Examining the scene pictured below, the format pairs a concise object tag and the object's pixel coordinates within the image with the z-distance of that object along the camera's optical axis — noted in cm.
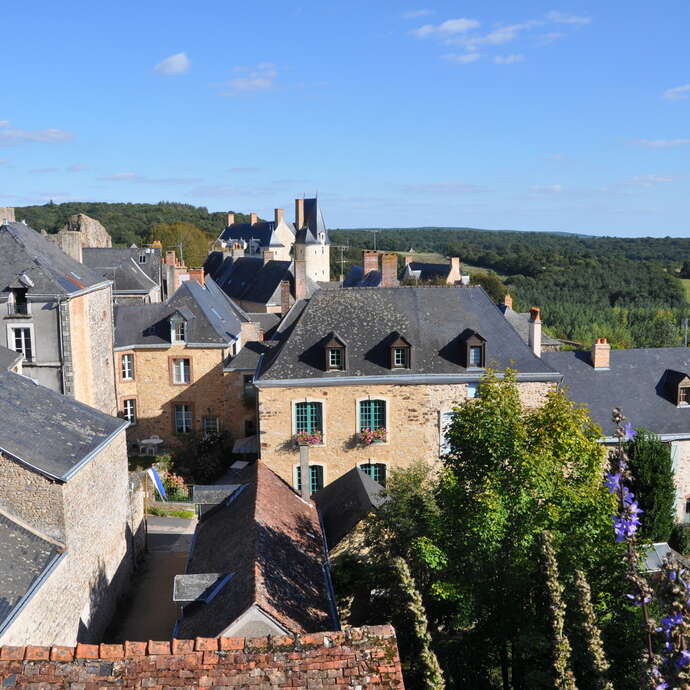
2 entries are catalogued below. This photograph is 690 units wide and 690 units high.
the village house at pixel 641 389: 2370
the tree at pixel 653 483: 2139
